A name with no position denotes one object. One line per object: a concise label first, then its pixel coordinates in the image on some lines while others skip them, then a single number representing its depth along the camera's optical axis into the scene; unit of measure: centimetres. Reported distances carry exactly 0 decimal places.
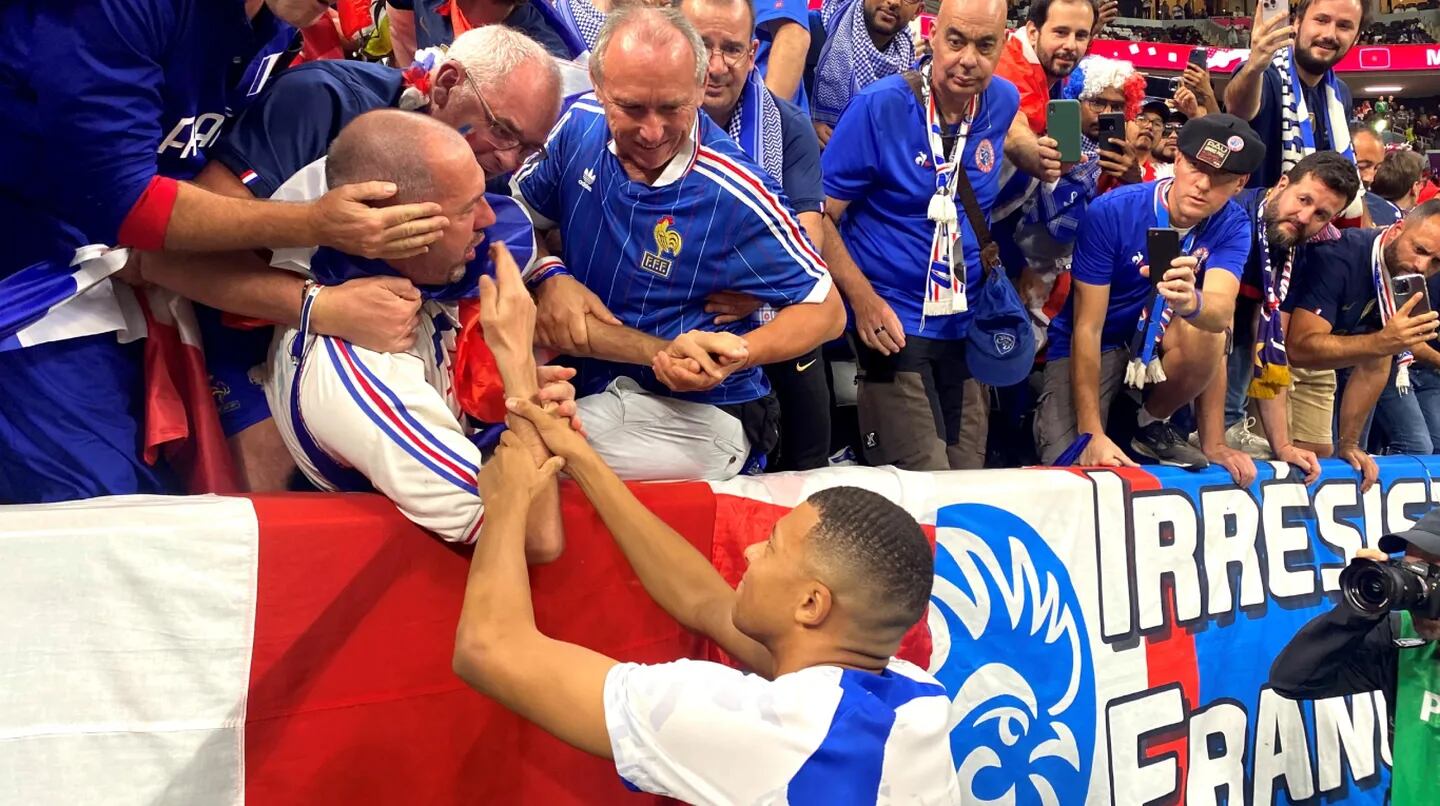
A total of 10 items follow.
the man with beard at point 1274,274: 465
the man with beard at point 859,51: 463
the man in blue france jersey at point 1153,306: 416
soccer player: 182
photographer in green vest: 317
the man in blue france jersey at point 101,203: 196
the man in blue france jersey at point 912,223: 378
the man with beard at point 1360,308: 498
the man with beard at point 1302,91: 513
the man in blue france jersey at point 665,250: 261
